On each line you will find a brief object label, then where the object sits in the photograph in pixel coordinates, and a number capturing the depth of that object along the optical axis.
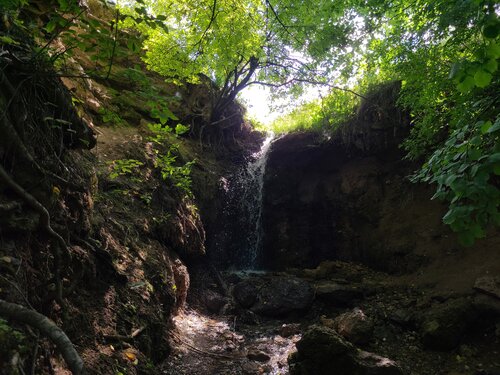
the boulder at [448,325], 5.79
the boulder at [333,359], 4.75
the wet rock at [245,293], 8.38
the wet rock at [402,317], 6.62
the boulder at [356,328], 6.05
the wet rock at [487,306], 5.97
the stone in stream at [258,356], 5.67
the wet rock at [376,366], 4.70
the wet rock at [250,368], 5.16
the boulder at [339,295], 8.04
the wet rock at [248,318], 7.62
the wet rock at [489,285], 6.13
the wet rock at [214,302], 8.13
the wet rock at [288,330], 6.95
